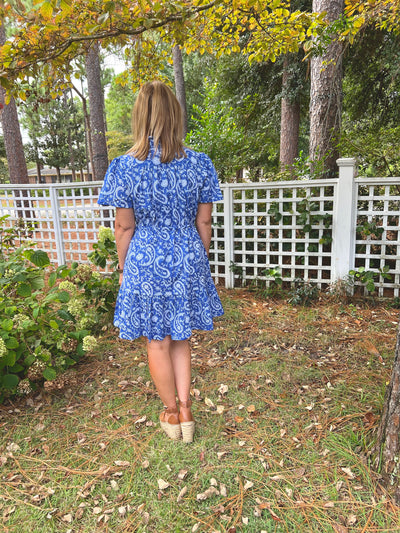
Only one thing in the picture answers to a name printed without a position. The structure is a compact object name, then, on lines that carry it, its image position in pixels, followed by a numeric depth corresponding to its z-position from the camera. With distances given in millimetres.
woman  1655
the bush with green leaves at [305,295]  3607
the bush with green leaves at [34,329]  2074
